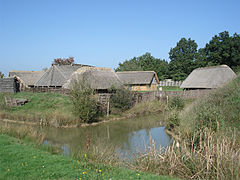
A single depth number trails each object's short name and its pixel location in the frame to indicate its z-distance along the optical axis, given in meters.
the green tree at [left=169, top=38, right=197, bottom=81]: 54.81
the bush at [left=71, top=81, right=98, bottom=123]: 17.69
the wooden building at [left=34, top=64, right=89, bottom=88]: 29.95
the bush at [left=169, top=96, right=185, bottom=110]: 19.17
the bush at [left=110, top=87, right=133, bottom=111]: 21.81
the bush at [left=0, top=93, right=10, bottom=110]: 21.61
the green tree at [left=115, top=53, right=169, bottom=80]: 58.54
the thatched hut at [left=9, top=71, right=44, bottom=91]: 36.84
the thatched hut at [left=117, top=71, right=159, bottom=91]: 41.88
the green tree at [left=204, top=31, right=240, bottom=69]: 44.81
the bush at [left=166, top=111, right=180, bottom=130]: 14.95
